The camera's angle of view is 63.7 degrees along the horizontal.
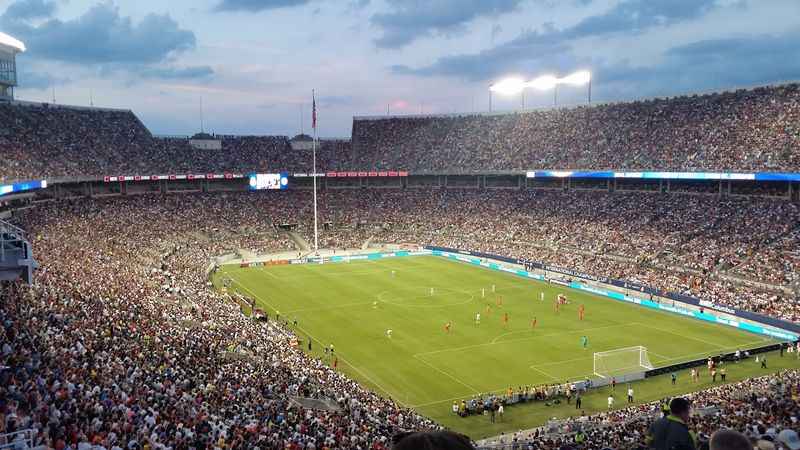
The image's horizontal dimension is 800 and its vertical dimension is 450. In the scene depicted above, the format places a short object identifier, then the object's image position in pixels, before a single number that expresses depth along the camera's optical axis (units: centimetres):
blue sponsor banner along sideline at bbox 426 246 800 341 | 4227
